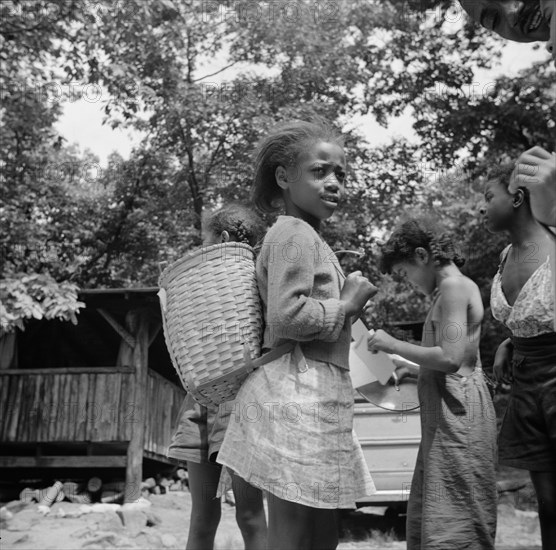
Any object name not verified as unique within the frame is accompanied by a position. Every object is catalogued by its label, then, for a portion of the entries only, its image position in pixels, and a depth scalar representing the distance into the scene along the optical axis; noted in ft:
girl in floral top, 9.72
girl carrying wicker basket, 7.07
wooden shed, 38.45
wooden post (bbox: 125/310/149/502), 38.06
